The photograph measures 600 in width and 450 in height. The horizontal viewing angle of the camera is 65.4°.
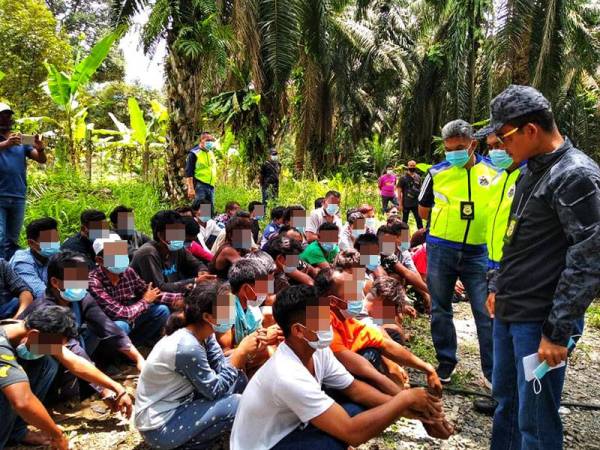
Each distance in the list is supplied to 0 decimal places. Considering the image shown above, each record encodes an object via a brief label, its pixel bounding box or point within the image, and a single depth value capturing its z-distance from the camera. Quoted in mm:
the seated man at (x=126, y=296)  3393
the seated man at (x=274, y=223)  5414
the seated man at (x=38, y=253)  3275
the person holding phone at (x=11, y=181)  4219
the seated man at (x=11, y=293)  3066
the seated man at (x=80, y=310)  2758
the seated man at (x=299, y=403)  1879
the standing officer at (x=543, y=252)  1698
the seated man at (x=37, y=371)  2125
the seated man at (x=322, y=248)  4816
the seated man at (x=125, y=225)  4359
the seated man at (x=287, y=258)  4180
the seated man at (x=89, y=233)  3781
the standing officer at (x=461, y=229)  3182
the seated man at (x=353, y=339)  2496
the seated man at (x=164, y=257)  3873
